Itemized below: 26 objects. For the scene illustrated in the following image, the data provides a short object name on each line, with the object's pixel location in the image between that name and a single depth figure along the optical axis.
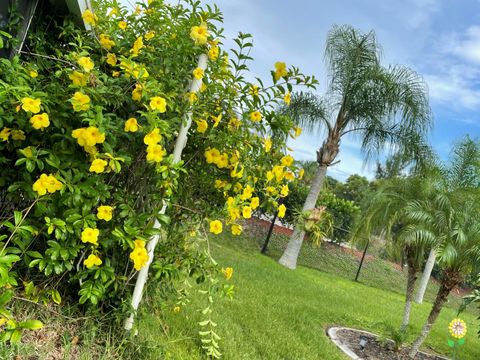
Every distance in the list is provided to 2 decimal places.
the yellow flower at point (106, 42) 2.59
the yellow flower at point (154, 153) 2.06
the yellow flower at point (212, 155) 2.53
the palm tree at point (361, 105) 10.88
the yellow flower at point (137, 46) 2.44
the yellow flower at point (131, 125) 2.07
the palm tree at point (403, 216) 5.41
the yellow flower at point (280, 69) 2.56
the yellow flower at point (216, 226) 2.44
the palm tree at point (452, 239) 4.88
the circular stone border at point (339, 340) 4.81
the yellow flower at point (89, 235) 2.00
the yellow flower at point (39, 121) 2.00
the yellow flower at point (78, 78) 2.15
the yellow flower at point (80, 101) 2.00
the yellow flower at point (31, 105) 1.95
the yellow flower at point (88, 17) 2.63
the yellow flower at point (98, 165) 1.99
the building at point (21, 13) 2.90
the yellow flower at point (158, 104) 2.08
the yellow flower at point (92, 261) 2.10
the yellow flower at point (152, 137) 2.04
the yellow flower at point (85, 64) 2.16
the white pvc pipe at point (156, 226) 2.48
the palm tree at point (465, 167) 6.96
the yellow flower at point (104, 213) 2.07
